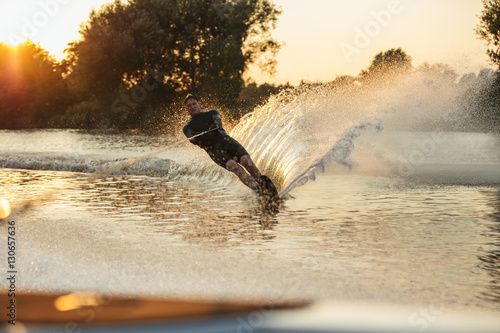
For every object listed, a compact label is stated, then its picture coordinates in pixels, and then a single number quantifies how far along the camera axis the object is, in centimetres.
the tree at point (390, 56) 6555
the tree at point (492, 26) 3362
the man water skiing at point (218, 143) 949
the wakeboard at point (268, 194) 894
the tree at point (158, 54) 5131
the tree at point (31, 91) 6406
